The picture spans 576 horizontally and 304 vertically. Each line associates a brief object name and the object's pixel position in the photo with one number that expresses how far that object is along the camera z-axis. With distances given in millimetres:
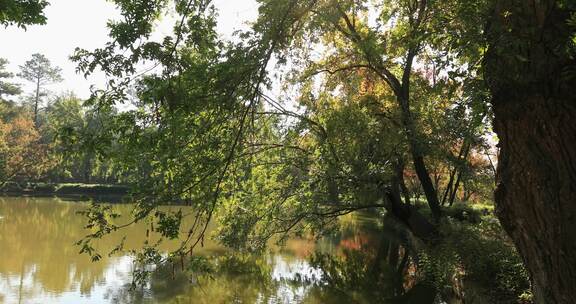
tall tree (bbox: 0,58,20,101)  51688
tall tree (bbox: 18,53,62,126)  64875
